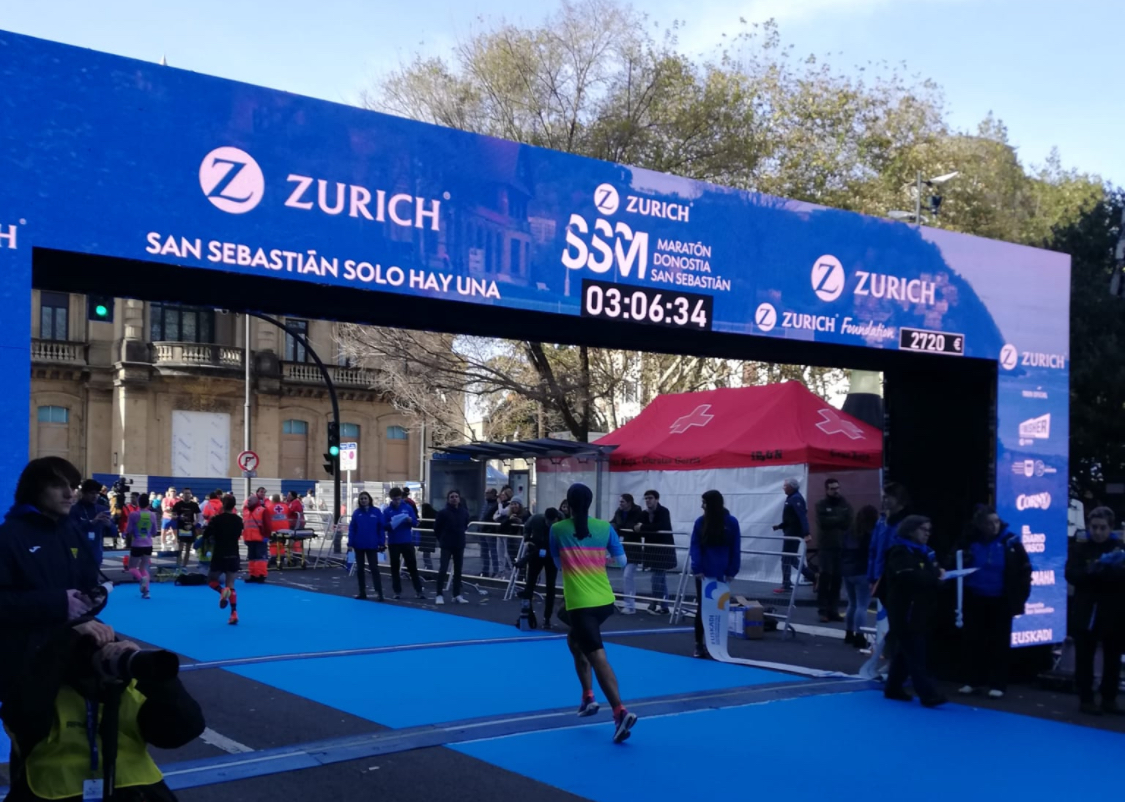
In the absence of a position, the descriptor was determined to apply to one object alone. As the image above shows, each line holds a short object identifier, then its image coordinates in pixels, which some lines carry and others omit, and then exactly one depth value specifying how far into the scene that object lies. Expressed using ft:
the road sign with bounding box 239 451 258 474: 111.86
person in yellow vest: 12.01
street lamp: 88.43
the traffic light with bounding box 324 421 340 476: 99.10
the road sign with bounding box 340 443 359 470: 103.50
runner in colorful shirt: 28.66
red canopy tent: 71.67
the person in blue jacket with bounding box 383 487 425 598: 63.62
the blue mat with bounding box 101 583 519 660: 45.34
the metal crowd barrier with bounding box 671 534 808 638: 51.22
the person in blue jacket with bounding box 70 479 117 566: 50.21
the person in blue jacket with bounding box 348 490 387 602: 62.44
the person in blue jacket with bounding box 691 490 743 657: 41.55
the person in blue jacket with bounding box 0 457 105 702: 13.19
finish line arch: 24.58
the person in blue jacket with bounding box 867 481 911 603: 37.32
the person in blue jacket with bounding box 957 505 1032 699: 34.55
